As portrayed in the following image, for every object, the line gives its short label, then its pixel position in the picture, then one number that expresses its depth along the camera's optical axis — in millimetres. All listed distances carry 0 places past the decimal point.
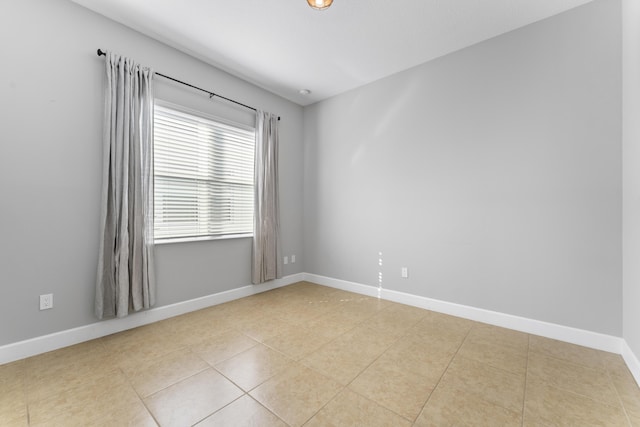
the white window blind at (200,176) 2828
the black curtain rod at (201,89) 2396
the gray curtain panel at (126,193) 2391
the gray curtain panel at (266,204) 3650
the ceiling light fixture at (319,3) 2094
